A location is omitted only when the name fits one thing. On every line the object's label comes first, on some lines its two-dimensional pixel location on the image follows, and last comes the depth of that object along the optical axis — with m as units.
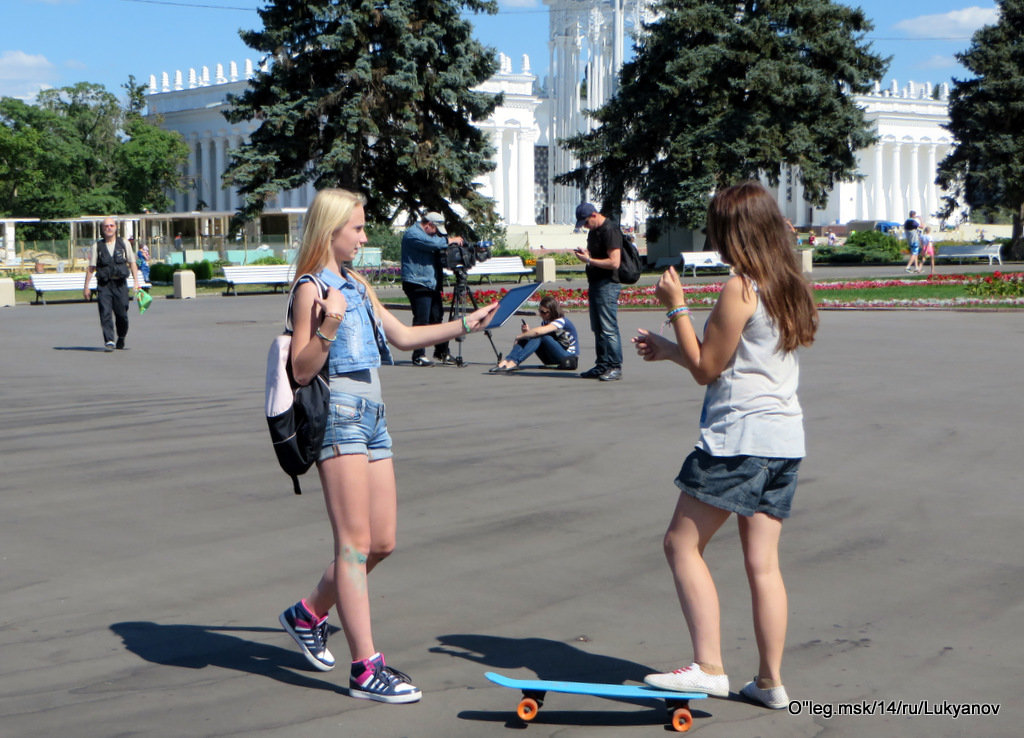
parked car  83.38
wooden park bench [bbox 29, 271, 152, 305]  33.03
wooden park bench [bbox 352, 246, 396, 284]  40.96
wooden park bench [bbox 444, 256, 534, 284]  39.31
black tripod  14.73
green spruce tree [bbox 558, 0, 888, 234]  45.94
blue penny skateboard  3.91
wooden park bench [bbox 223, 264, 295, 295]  35.44
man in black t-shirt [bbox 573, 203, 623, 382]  12.83
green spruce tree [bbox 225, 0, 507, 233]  40.97
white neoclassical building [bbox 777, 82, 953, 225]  107.81
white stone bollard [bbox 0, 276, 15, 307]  31.34
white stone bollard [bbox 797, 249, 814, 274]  41.81
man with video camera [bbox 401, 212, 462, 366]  14.63
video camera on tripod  13.98
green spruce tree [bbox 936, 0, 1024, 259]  52.00
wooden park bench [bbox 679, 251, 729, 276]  41.22
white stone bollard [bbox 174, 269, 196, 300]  34.94
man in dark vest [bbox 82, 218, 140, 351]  16.52
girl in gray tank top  3.97
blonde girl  4.17
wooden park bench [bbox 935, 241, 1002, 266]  47.38
